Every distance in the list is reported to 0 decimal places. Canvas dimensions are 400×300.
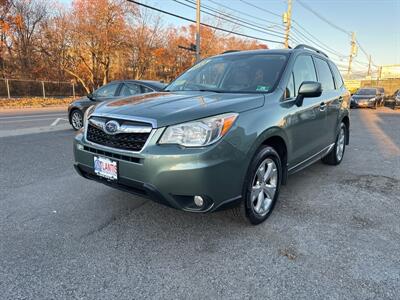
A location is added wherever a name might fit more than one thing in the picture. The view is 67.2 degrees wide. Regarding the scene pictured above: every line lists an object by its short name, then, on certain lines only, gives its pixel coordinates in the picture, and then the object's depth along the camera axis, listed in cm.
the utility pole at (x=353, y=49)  5103
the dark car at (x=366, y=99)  2039
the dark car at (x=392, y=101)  1992
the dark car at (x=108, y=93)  779
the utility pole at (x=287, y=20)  2852
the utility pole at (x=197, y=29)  2056
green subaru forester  241
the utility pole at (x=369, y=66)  6962
